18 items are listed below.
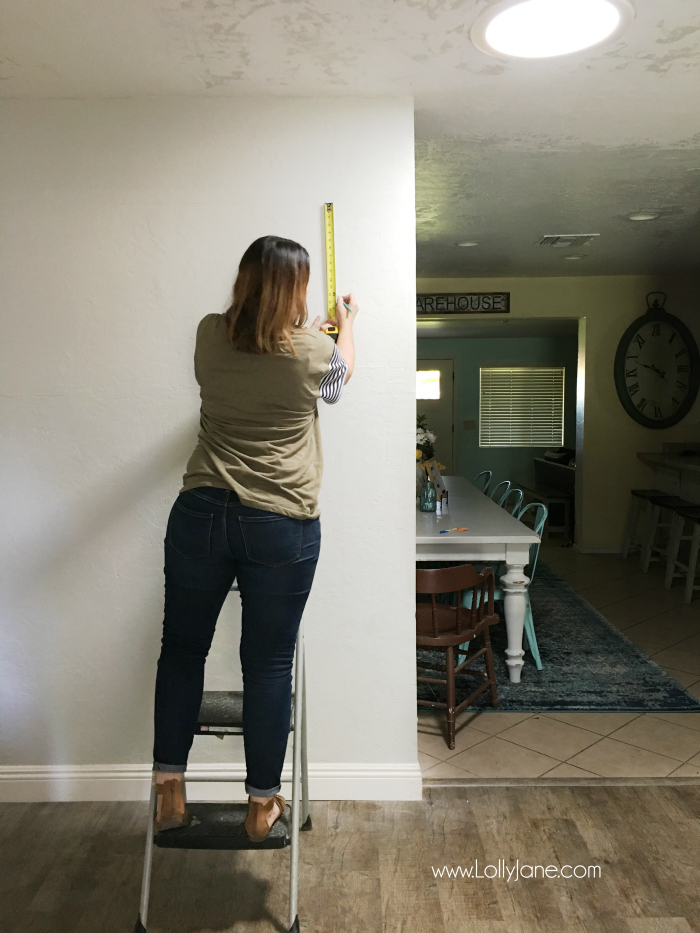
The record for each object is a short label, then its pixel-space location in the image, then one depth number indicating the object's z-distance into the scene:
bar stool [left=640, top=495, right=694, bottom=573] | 6.41
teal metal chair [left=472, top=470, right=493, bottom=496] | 6.27
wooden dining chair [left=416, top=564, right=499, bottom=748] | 3.21
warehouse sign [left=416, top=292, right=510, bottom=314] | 7.01
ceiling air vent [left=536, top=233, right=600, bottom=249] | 5.36
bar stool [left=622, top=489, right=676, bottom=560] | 7.08
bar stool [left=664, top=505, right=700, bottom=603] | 5.55
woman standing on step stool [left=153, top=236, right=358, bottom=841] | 1.90
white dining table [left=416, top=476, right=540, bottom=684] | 3.62
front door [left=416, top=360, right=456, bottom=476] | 10.56
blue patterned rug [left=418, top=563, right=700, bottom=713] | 3.69
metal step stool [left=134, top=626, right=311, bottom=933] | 1.97
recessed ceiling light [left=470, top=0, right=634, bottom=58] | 2.07
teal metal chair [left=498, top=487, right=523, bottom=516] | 4.82
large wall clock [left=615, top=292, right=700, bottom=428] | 6.96
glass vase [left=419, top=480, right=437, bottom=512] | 4.49
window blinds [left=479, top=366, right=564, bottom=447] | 10.66
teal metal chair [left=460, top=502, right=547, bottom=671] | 4.14
